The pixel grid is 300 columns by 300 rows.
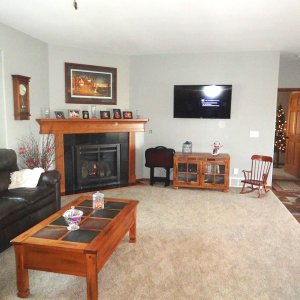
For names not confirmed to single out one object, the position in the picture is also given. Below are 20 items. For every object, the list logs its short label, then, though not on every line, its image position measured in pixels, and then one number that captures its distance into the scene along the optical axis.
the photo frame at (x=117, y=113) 5.59
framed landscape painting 5.29
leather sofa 2.96
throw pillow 3.67
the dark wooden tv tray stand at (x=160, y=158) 5.55
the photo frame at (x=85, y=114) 5.30
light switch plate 5.55
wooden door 6.87
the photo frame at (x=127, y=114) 5.71
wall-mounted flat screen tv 5.53
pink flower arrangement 4.44
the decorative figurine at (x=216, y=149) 5.53
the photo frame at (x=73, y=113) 5.18
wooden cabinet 5.31
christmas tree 7.86
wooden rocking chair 5.13
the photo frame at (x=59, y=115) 5.09
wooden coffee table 2.11
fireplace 5.33
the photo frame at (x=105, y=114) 5.49
